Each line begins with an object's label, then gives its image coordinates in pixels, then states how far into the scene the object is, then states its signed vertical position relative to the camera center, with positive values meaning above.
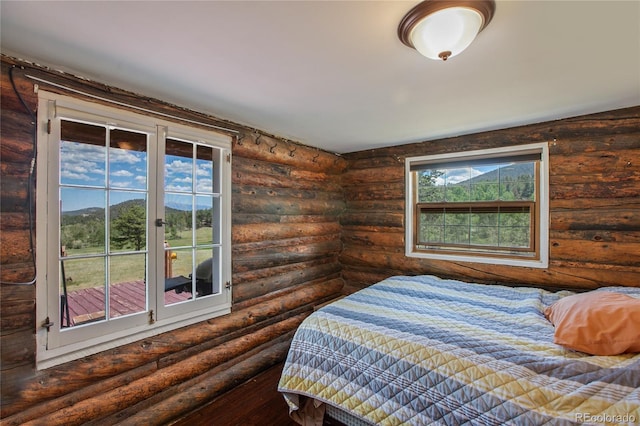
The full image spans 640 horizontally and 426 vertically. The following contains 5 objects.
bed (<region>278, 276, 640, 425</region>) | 1.29 -0.82
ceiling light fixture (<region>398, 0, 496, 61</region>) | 1.17 +0.84
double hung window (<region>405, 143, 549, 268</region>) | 2.83 +0.09
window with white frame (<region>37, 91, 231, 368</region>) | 1.64 -0.11
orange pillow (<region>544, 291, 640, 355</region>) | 1.45 -0.61
